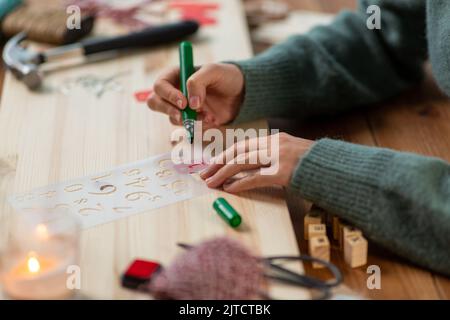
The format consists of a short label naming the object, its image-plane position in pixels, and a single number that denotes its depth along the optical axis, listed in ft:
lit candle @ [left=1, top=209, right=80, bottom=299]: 2.20
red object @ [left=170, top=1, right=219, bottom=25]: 4.45
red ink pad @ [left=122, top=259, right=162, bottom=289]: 2.28
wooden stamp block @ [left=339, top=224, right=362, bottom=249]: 2.52
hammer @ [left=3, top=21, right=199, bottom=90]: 3.78
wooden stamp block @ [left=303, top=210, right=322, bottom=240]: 2.62
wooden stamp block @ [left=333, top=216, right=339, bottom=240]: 2.62
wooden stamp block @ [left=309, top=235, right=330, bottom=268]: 2.46
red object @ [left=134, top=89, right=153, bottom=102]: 3.57
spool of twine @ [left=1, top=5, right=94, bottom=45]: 4.14
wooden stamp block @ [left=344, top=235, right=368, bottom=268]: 2.47
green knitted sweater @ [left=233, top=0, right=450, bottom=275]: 2.44
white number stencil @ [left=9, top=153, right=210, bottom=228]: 2.69
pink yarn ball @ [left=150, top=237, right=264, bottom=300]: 2.18
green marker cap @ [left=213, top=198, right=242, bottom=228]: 2.56
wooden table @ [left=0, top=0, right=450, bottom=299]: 2.41
